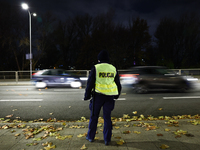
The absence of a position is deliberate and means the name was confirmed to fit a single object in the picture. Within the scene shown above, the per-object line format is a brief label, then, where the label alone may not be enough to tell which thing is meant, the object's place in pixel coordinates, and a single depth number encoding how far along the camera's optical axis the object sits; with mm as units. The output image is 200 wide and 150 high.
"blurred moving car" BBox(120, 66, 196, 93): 9844
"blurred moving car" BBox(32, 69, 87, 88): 12664
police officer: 3385
